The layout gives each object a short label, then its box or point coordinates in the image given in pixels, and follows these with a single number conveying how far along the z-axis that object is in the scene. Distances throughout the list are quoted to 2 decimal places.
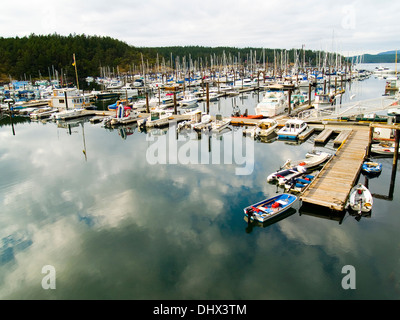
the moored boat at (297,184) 19.65
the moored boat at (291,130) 33.31
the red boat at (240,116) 43.09
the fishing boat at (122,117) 45.88
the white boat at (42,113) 55.78
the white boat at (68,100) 57.78
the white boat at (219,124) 38.78
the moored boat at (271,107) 43.28
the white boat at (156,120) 43.38
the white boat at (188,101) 62.80
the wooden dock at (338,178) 16.83
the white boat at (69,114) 51.69
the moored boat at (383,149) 25.99
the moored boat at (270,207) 16.06
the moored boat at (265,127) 35.13
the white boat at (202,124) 39.61
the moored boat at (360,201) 16.72
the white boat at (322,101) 48.35
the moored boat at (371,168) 22.04
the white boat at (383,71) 138.00
